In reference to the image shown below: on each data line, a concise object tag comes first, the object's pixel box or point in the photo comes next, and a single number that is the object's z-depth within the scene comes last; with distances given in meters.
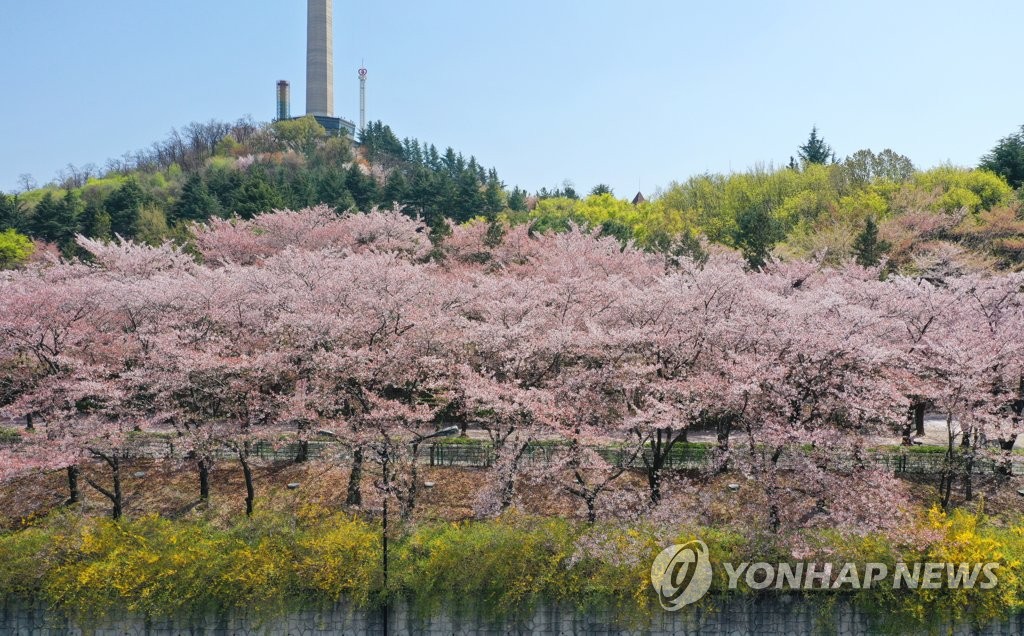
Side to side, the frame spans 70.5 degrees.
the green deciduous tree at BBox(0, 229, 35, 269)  46.84
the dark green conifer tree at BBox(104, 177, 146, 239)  58.34
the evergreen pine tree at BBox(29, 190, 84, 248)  57.09
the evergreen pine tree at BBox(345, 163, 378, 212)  67.62
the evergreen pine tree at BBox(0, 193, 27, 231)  60.28
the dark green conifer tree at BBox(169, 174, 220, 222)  56.00
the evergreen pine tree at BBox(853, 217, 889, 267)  38.34
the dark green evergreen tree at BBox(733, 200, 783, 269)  42.31
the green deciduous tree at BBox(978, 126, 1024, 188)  52.59
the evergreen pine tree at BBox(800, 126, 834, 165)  73.00
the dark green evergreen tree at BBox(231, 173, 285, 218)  51.34
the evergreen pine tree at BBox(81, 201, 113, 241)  54.09
